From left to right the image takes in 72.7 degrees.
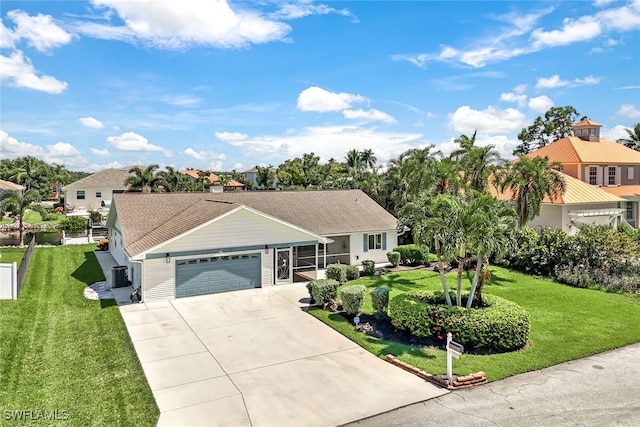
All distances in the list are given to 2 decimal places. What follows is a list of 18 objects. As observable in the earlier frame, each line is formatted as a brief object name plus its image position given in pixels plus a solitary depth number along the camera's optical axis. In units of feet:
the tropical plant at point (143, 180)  153.69
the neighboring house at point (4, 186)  120.29
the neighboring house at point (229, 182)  247.25
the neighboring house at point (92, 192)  186.60
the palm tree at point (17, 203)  109.60
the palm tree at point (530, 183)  71.15
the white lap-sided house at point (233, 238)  61.98
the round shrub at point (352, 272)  74.18
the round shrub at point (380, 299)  51.55
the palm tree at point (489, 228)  42.32
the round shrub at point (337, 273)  71.36
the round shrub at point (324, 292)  56.29
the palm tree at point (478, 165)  73.26
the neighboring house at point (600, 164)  119.75
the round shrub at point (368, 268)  77.36
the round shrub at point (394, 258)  84.23
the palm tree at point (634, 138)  187.15
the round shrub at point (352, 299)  51.57
